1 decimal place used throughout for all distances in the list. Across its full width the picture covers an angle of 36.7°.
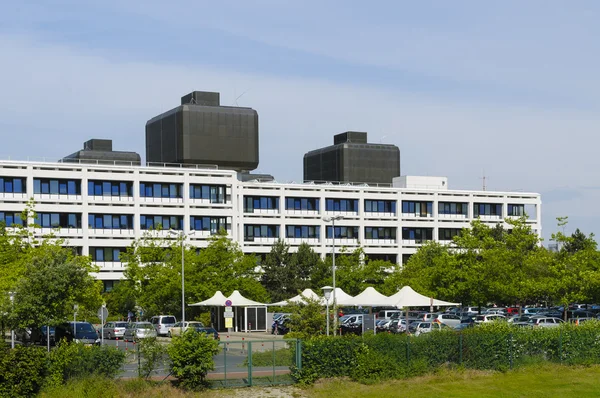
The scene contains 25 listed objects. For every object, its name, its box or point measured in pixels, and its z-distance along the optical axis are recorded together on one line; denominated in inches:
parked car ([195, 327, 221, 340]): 2354.0
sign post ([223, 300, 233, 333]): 2348.7
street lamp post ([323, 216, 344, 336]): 1860.7
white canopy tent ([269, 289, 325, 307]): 2144.2
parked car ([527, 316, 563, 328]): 2413.9
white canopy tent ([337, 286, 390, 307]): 2100.0
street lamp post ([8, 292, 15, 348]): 1619.1
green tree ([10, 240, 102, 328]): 1612.9
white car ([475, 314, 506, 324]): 2613.2
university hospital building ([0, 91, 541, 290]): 3486.7
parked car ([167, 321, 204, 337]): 2458.9
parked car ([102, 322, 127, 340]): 2652.6
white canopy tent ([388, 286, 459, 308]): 1955.0
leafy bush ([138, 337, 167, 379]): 1286.9
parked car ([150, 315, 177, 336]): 2687.0
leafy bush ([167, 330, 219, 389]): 1285.7
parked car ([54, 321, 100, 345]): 1872.4
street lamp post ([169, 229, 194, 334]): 2640.3
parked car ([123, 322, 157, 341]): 2416.3
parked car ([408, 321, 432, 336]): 2106.3
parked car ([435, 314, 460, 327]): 2498.8
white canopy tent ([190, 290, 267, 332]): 2872.8
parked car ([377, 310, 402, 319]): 3009.4
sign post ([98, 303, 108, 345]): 2141.0
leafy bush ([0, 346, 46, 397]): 1219.9
